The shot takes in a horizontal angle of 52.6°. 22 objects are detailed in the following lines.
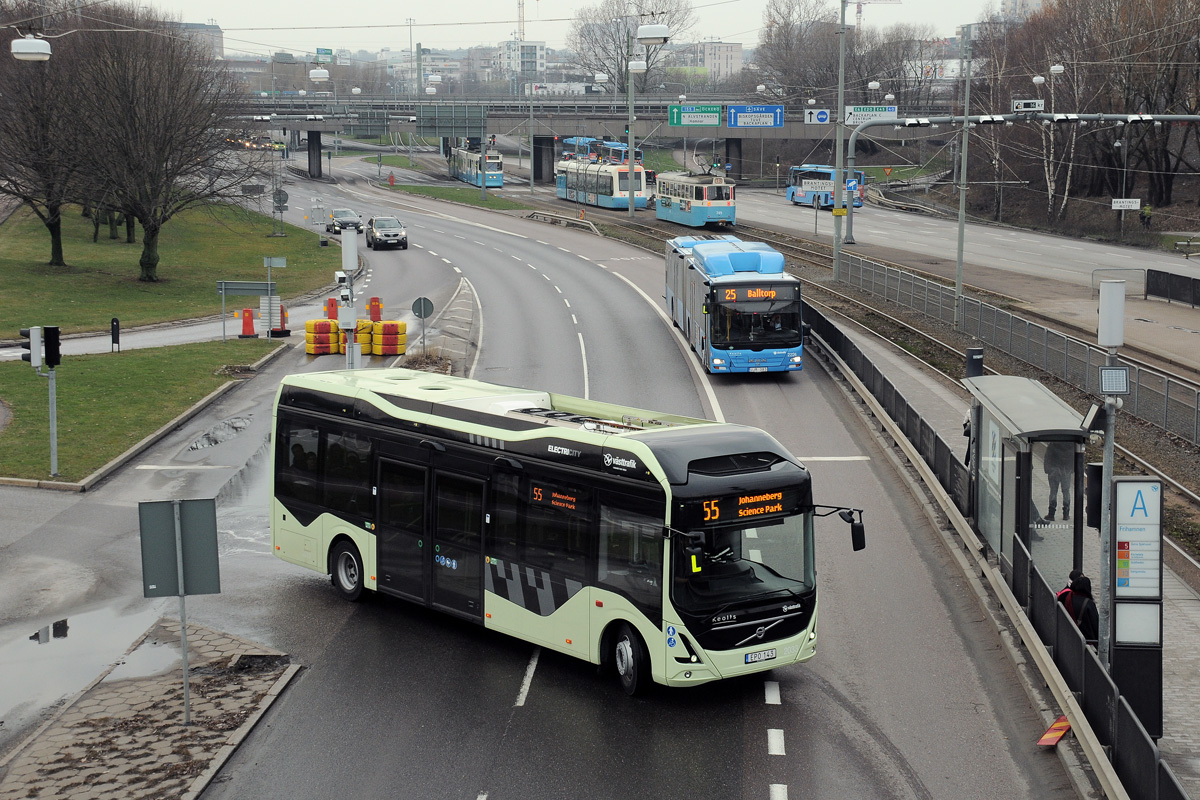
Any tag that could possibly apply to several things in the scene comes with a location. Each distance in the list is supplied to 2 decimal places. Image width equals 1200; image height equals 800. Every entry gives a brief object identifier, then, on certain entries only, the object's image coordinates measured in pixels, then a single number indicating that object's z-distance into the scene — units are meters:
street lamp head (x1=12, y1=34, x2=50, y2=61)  23.23
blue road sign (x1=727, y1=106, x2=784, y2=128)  87.06
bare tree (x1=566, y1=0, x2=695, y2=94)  144.62
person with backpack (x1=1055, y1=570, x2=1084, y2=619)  13.80
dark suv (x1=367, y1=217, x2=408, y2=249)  64.88
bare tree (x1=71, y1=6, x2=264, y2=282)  50.66
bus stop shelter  14.80
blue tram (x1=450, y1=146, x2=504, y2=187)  104.31
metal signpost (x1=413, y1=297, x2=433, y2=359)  33.19
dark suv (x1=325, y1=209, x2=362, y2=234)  70.31
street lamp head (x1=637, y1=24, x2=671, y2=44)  43.38
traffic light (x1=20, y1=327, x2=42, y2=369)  22.34
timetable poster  12.16
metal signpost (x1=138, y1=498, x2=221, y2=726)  12.21
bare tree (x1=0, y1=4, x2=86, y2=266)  51.16
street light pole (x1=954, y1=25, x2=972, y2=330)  37.63
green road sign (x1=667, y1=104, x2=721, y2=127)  86.31
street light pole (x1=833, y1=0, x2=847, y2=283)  47.09
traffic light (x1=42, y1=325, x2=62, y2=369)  22.56
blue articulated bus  32.59
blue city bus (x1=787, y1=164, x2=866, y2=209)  86.50
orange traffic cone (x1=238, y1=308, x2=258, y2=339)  40.28
